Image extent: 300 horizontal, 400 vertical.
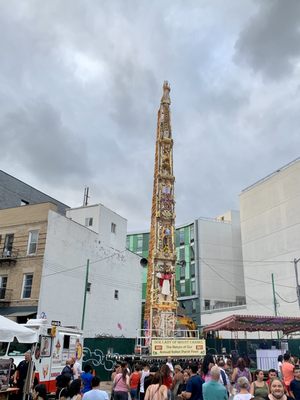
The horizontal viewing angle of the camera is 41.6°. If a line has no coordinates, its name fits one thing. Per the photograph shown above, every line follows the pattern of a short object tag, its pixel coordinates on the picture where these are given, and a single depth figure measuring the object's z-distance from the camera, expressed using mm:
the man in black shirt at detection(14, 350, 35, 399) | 11001
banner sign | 21359
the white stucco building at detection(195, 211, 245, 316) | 63188
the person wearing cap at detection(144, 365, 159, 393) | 9270
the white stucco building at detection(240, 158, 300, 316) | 48750
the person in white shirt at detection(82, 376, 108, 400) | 6809
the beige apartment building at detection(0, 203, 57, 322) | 27703
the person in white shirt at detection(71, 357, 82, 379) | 12461
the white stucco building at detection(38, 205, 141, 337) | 29609
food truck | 14711
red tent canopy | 24712
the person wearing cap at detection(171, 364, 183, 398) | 9305
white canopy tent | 11344
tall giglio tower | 26078
